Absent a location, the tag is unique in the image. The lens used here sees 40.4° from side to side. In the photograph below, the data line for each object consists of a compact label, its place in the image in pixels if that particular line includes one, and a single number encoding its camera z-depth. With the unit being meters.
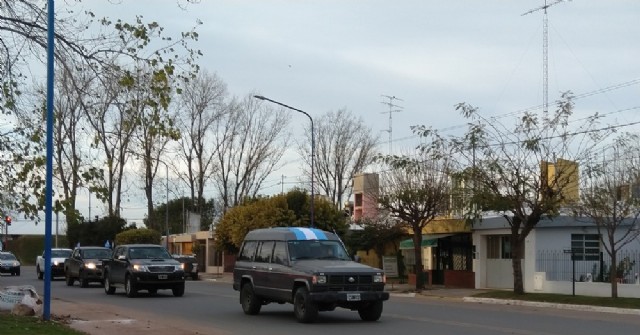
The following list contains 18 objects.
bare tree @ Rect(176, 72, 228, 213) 64.62
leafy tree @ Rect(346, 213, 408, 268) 47.75
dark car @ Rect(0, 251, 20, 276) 54.62
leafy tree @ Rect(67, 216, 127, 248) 72.62
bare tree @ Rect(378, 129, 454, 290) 36.88
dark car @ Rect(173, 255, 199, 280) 50.66
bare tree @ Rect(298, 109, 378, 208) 74.06
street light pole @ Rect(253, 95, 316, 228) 42.57
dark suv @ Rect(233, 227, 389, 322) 19.14
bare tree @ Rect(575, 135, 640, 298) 29.00
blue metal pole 15.02
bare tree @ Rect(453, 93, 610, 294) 30.53
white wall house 32.72
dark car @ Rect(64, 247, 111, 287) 37.56
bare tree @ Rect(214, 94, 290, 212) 68.69
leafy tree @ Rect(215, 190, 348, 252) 49.25
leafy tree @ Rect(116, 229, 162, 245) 65.31
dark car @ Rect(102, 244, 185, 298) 29.52
